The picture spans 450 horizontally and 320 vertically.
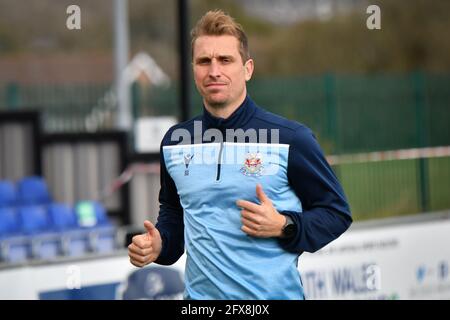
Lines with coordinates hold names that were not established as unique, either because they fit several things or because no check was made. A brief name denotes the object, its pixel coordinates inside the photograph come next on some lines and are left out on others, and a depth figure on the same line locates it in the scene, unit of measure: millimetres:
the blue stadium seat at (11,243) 19062
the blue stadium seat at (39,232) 19344
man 8867
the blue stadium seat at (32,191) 21225
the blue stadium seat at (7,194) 21203
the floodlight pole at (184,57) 16875
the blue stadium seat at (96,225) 19891
